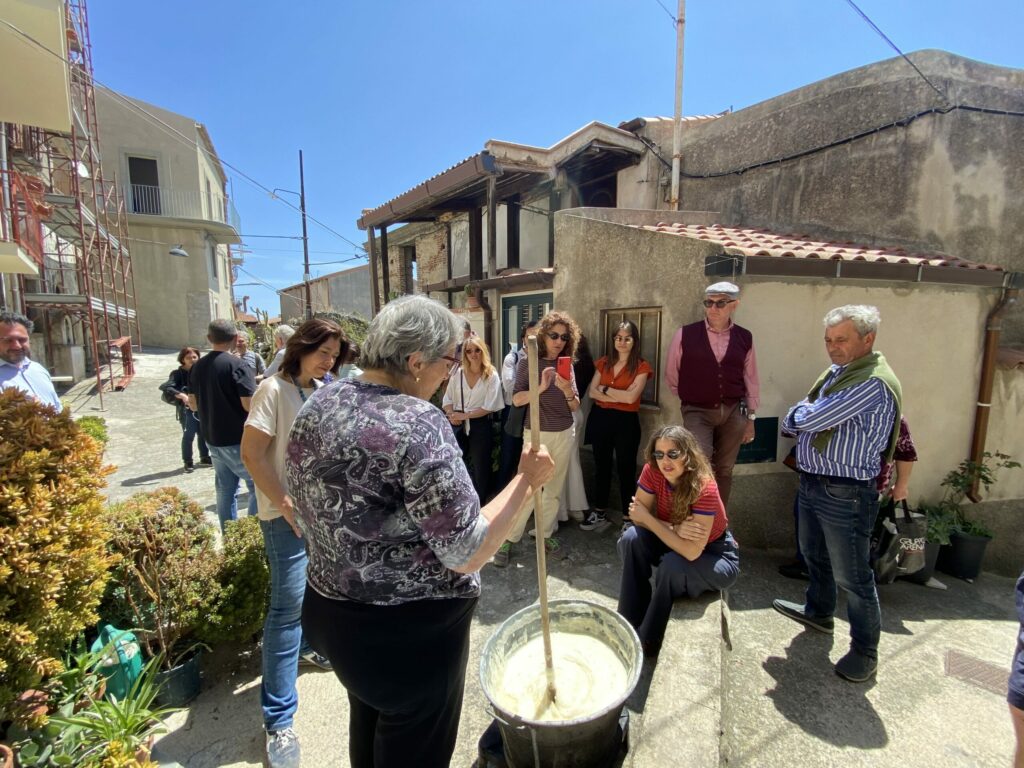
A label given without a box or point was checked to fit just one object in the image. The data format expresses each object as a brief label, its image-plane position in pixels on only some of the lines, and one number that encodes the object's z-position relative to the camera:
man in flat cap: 3.78
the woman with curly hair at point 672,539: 2.65
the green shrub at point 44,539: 1.73
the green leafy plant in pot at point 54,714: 1.78
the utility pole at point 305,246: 18.69
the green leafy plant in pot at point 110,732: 1.78
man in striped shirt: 2.64
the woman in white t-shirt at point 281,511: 2.19
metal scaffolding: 10.84
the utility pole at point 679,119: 6.80
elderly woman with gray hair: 1.28
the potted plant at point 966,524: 4.32
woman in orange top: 4.33
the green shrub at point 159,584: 2.57
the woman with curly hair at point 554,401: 4.08
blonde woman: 4.33
